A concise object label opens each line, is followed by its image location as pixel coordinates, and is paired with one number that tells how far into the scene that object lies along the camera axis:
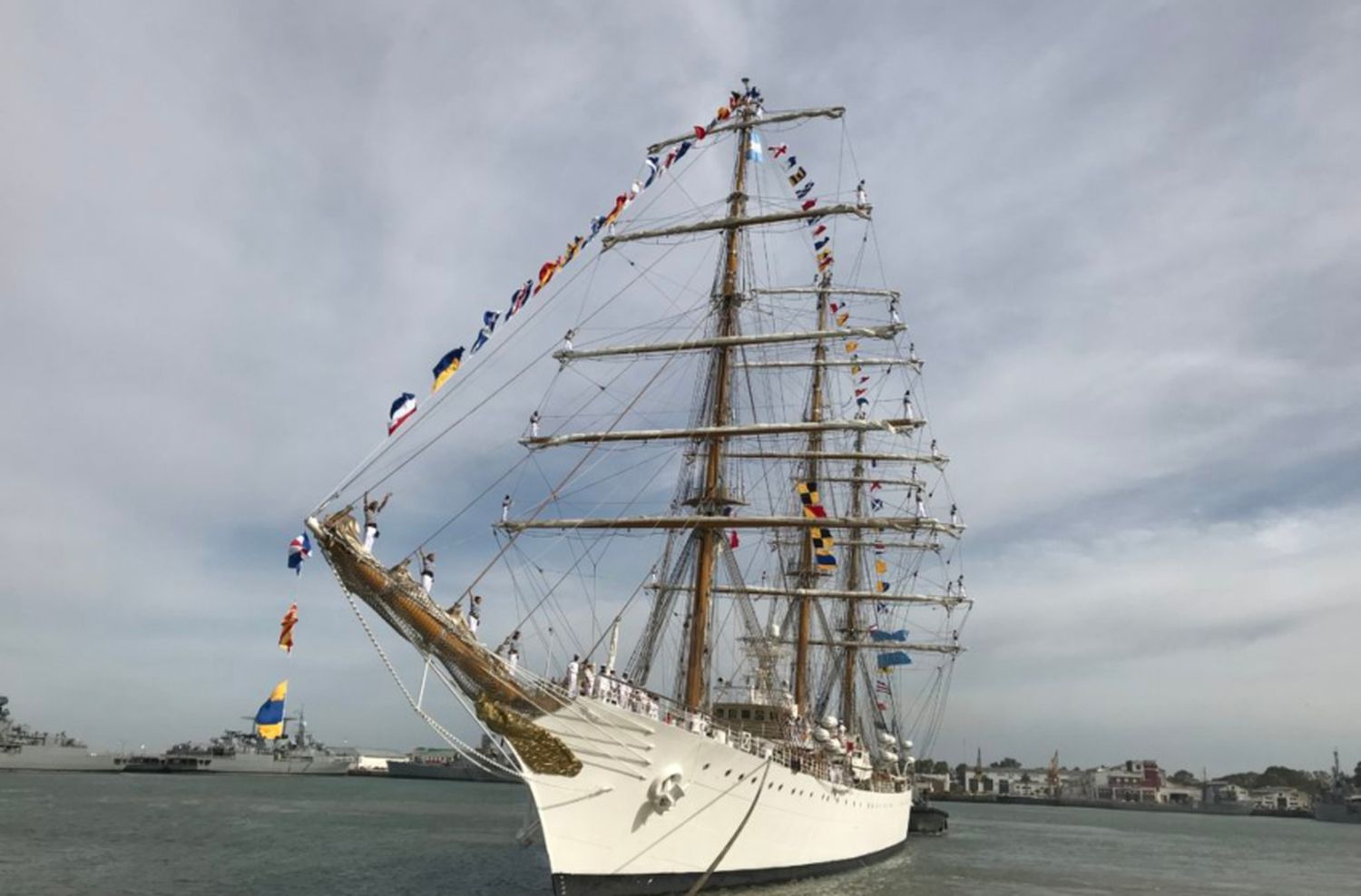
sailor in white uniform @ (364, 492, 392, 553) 18.75
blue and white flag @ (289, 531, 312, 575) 17.77
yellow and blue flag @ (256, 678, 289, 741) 15.33
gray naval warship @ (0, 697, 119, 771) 89.62
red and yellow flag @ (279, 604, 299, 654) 17.12
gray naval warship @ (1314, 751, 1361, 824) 121.46
